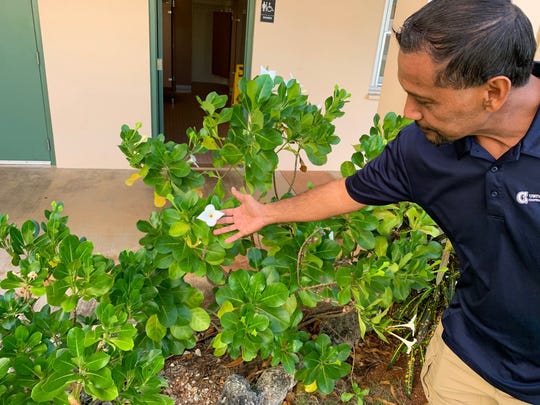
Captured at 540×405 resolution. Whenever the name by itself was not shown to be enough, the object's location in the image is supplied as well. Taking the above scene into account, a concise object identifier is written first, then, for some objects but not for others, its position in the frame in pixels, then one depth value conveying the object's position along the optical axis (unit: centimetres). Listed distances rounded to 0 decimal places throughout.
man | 103
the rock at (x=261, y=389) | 175
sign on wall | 506
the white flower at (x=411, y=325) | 161
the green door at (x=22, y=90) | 461
